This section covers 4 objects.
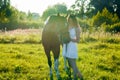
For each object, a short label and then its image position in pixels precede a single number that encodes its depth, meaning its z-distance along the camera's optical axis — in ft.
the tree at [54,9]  237.72
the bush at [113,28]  81.27
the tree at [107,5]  155.81
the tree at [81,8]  167.13
